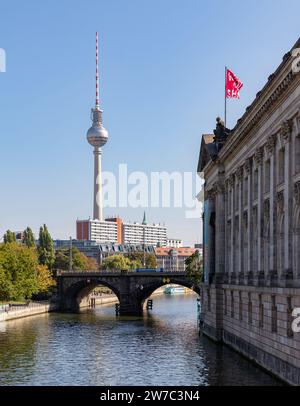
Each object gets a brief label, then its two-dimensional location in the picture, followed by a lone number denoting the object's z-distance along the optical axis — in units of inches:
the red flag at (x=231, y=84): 3125.0
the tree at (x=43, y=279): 5797.2
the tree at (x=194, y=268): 4828.0
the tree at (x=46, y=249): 7391.7
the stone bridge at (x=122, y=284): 5418.3
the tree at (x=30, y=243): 7731.3
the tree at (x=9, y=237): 7583.7
